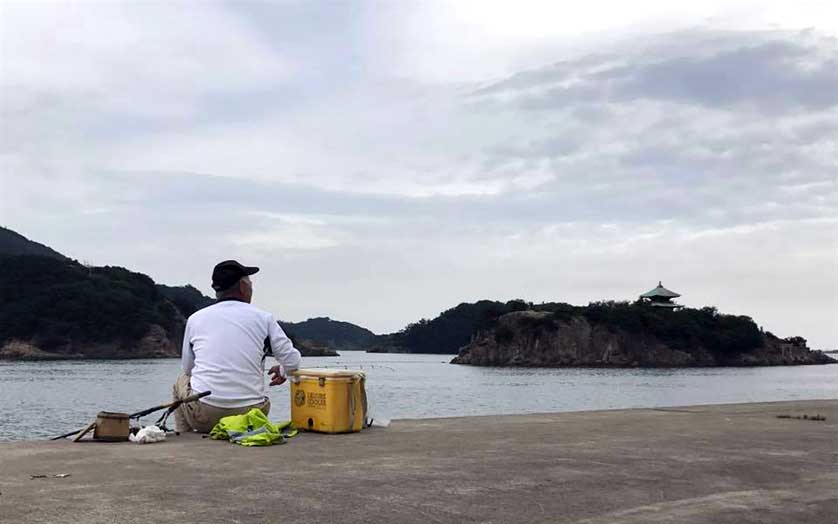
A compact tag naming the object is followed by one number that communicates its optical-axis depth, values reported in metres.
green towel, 7.38
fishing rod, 8.01
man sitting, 8.09
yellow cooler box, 8.42
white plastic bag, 7.53
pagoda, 197.38
